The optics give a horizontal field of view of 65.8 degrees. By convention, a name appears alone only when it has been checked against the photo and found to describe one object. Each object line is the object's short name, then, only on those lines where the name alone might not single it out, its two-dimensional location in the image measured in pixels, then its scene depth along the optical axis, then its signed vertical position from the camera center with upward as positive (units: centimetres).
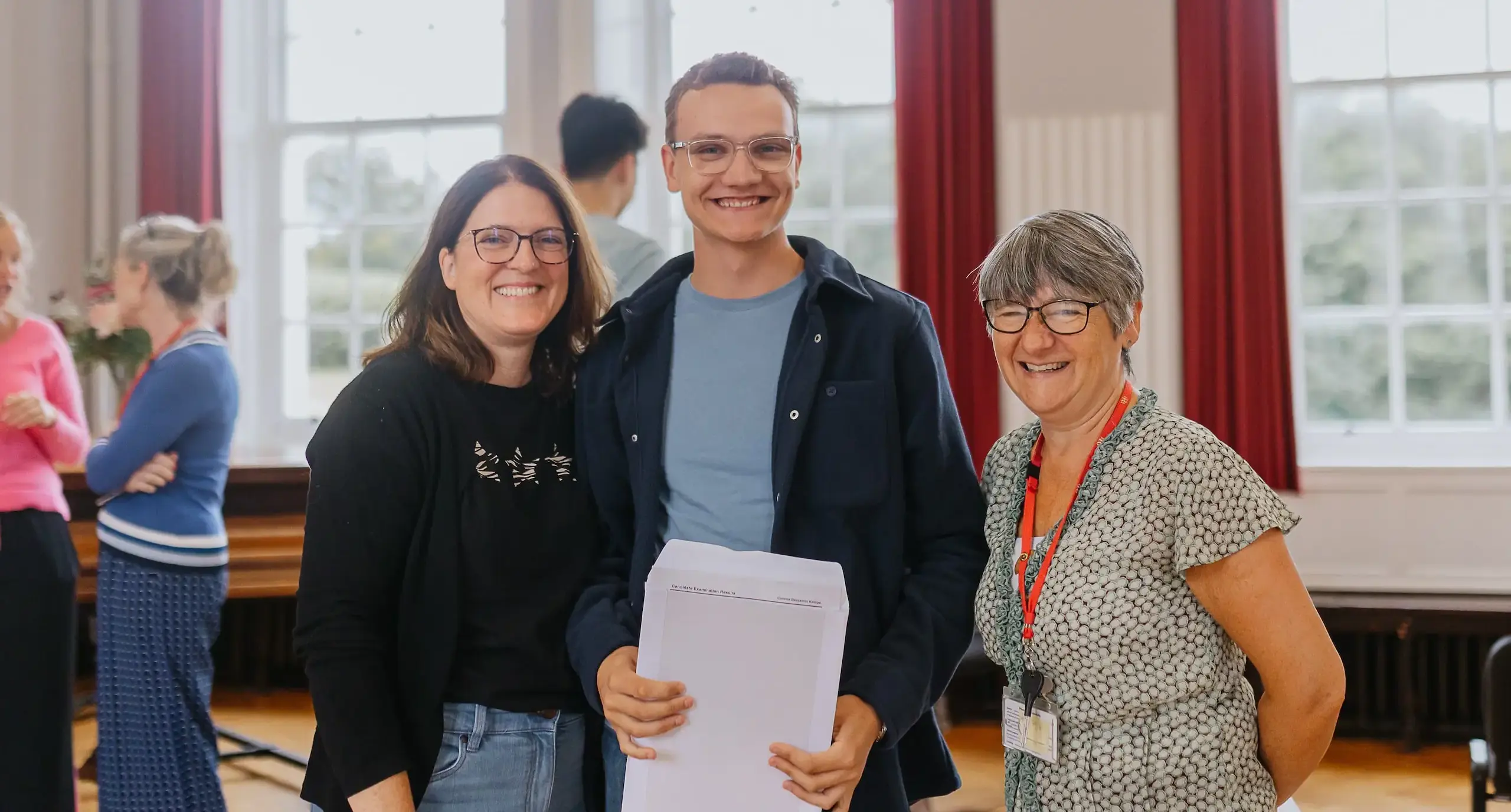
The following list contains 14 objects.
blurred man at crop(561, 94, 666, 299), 324 +79
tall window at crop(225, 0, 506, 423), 596 +137
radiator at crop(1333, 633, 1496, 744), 455 -104
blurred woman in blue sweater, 300 -30
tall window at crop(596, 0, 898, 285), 548 +155
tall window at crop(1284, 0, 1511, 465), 490 +83
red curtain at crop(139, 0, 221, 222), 561 +159
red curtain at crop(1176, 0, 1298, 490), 473 +82
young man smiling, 155 +0
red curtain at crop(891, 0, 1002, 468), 492 +108
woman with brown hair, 147 -14
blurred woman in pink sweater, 292 -34
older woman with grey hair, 133 -20
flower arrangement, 477 +42
